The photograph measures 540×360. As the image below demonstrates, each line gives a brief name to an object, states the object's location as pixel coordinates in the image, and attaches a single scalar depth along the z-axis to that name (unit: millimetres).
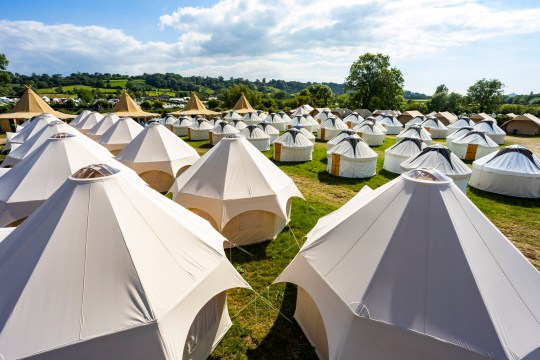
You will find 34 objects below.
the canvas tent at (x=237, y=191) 8922
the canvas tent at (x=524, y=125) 36875
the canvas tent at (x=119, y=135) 19125
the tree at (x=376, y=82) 51594
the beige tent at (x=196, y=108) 44438
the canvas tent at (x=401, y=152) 18547
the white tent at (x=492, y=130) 30016
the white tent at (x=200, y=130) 31297
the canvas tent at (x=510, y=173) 14812
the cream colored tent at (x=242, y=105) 46275
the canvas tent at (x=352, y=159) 17797
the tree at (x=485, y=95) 54638
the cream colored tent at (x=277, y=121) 35328
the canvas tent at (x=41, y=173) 8086
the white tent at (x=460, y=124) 33288
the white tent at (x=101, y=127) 23922
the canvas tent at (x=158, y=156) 13875
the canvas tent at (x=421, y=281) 3898
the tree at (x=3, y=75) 36906
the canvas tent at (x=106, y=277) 3715
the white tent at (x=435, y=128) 34781
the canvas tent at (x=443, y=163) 14336
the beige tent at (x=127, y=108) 37656
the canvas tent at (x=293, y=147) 21844
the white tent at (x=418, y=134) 26073
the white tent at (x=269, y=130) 27812
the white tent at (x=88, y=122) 28000
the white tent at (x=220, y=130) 27125
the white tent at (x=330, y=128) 30922
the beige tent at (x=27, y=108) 31406
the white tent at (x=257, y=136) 25203
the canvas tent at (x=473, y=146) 22172
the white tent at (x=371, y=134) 28734
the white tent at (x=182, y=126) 34156
